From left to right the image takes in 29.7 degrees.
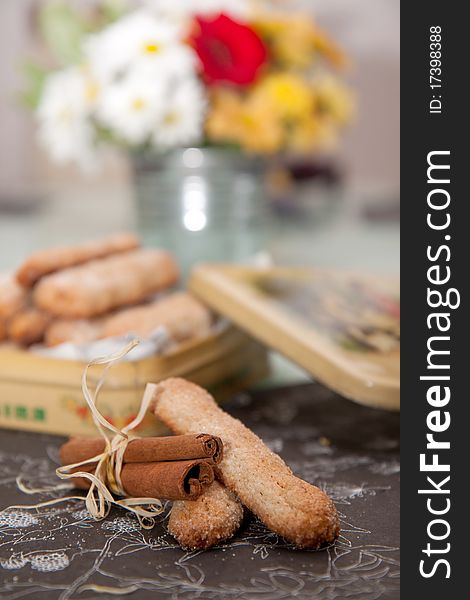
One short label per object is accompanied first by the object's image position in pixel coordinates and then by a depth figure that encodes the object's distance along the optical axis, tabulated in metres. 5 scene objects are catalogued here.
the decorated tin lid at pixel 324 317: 1.15
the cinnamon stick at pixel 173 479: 0.86
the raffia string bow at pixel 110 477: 0.92
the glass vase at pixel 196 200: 1.75
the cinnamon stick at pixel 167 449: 0.88
